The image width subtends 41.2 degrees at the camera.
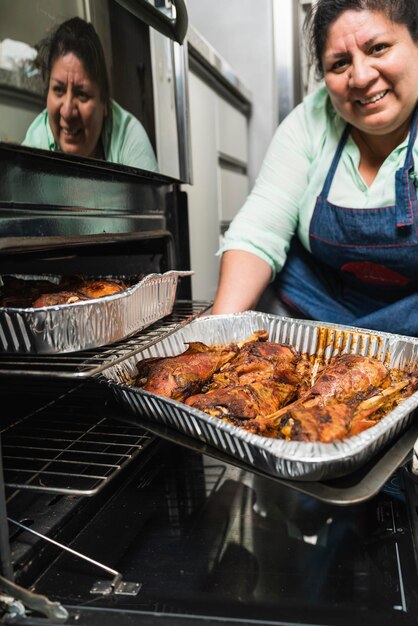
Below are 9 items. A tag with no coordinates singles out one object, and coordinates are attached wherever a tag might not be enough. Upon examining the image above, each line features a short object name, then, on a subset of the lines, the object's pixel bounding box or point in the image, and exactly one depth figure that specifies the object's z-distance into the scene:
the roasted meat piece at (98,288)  0.96
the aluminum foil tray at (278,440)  0.68
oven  0.70
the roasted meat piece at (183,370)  0.92
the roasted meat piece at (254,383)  0.85
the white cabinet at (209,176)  1.82
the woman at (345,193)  1.32
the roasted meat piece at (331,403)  0.73
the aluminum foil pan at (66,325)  0.76
